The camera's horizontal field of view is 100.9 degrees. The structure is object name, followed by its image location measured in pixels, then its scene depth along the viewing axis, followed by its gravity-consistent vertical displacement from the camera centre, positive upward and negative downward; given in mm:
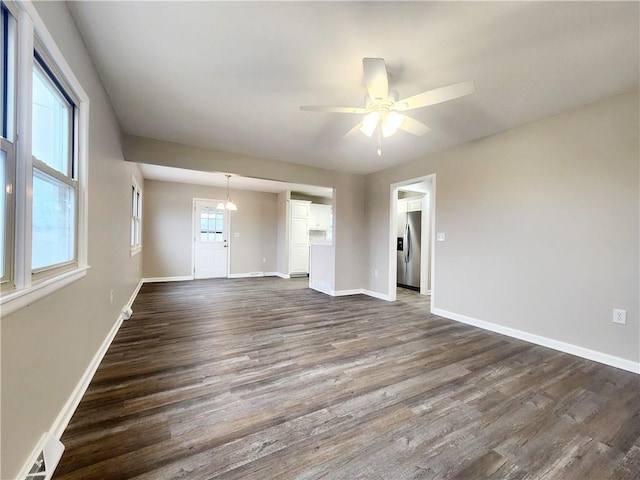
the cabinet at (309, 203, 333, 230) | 7646 +659
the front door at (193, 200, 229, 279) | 6613 -78
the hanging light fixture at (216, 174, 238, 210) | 6078 +742
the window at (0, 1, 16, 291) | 1034 +387
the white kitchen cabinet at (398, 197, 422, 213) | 5488 +769
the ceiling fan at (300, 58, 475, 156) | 1700 +1007
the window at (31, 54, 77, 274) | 1292 +327
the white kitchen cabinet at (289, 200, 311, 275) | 7117 +69
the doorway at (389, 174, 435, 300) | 5270 +26
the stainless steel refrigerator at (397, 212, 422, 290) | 5473 -182
